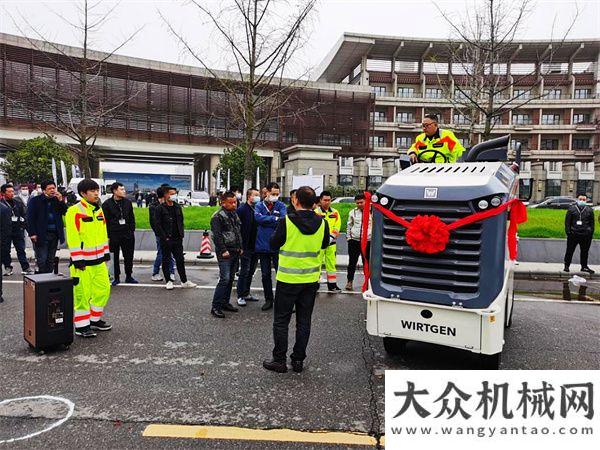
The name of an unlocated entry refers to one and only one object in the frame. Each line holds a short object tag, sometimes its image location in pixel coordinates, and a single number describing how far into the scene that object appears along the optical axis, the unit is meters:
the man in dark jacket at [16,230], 9.80
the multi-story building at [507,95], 60.38
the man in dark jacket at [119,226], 8.90
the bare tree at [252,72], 13.81
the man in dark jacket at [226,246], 6.75
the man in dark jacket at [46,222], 8.27
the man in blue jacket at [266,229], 7.25
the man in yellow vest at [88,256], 5.50
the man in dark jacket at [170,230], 8.52
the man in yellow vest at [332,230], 8.48
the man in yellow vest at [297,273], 4.61
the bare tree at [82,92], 14.75
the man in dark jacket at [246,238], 7.48
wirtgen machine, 4.07
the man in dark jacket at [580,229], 11.06
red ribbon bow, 4.06
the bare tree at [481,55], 15.56
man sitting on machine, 6.19
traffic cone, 12.44
